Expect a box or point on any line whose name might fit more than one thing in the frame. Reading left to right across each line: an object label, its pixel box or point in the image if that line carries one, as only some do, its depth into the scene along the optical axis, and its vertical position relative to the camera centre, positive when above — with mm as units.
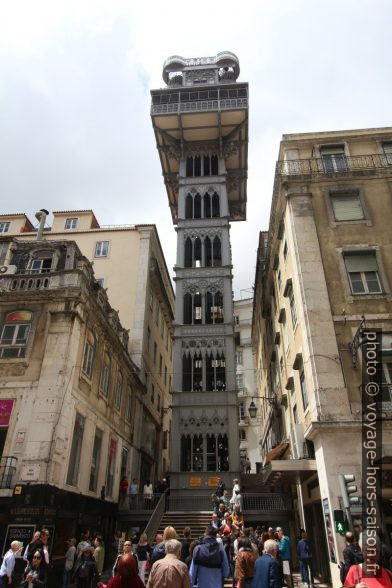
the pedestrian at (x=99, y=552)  14695 -636
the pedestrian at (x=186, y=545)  11500 -317
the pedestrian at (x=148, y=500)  23466 +1596
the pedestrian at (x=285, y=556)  12830 -643
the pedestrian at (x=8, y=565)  9875 -702
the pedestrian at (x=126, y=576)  4934 -461
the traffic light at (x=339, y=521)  12664 +301
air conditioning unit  20672 +11475
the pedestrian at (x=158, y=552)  8845 -377
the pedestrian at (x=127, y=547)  7938 -253
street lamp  24070 +6168
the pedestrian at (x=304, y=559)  13789 -778
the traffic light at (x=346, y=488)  12051 +1131
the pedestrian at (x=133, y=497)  23875 +1736
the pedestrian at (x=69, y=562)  13774 -884
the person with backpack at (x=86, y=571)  10329 -868
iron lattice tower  27500 +21718
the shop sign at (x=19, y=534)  14672 -69
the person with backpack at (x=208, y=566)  6957 -501
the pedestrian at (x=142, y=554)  11812 -558
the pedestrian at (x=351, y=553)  9047 -401
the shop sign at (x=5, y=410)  16797 +4346
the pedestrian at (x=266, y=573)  6730 -586
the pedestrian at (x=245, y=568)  7156 -541
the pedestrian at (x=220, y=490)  21031 +1879
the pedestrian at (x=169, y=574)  5012 -452
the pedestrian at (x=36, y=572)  9731 -848
